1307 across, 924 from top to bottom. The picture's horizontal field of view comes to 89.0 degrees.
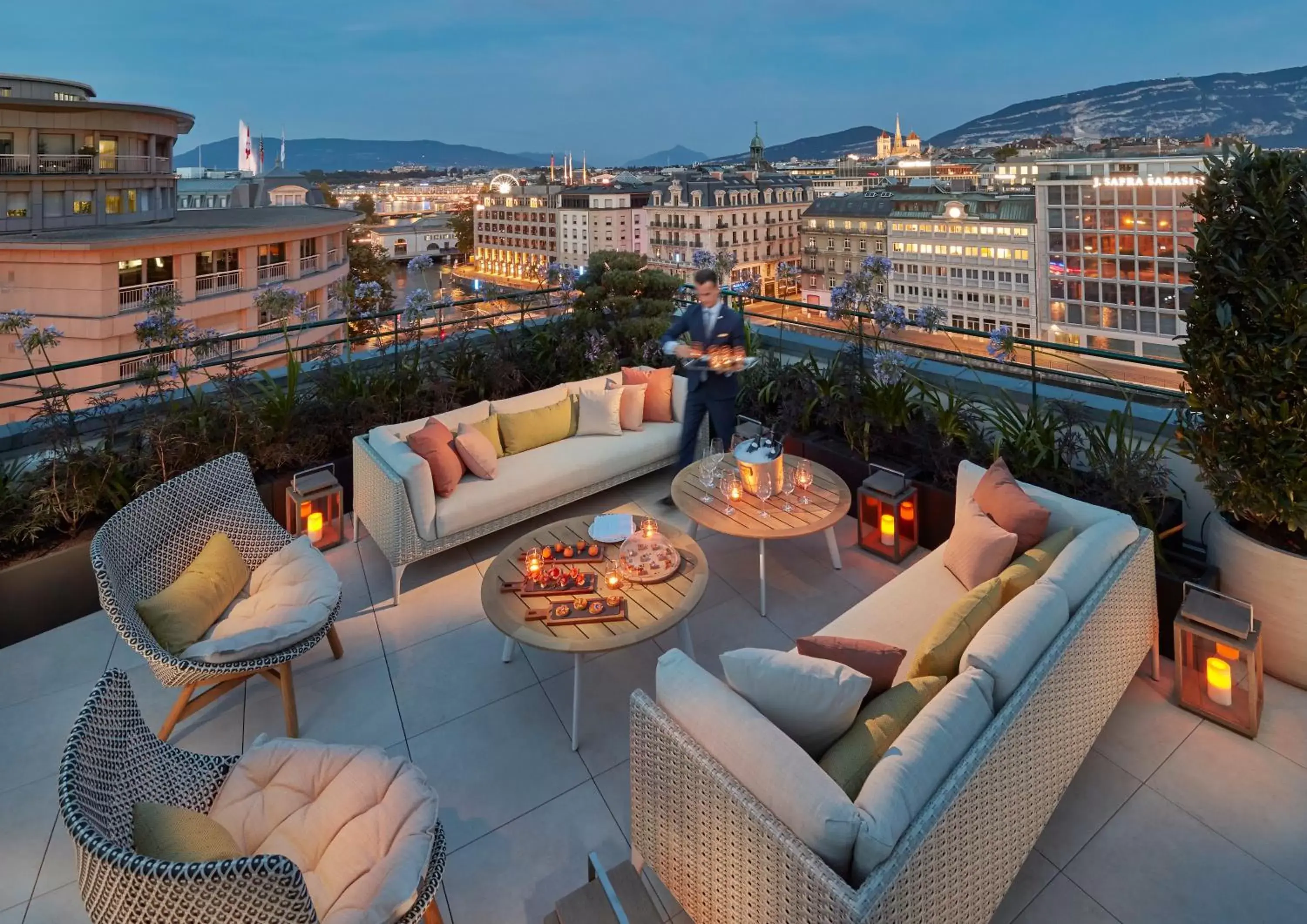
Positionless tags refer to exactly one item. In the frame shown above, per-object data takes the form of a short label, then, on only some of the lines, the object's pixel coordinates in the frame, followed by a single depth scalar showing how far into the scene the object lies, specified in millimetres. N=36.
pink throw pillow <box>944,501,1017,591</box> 2508
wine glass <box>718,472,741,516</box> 3424
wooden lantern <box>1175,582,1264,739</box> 2338
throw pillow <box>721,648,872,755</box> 1573
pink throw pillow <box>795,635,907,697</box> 1785
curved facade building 14984
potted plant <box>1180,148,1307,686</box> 2393
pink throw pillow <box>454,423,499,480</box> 3773
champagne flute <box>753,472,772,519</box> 3473
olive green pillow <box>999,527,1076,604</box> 2197
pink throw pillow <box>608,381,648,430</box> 4621
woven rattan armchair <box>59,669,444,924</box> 1185
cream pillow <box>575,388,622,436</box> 4504
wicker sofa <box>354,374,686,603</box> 3408
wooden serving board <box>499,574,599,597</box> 2656
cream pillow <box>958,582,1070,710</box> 1704
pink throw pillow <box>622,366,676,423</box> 4812
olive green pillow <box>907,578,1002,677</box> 1830
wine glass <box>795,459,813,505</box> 3570
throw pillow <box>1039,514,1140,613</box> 2127
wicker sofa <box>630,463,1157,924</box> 1268
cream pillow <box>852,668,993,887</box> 1255
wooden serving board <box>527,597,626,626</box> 2461
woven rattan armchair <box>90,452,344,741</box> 2328
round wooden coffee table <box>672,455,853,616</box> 3186
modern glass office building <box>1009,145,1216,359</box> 38469
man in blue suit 4242
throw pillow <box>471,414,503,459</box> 4070
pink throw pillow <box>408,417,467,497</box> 3598
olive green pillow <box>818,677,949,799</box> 1450
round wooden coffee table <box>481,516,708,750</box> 2373
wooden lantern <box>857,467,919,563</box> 3660
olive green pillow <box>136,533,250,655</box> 2443
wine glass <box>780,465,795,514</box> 3564
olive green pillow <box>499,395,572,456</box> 4199
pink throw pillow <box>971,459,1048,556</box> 2590
